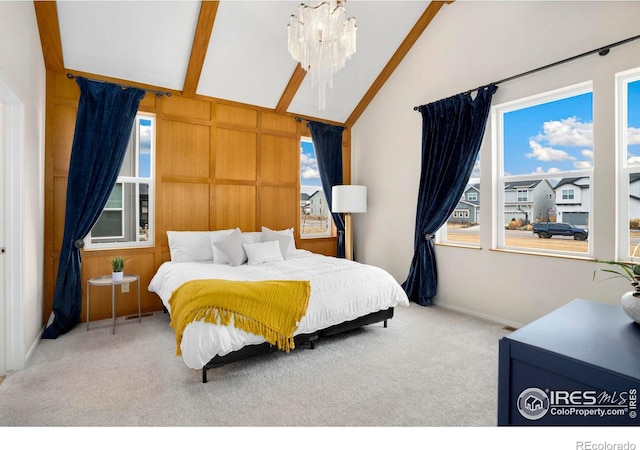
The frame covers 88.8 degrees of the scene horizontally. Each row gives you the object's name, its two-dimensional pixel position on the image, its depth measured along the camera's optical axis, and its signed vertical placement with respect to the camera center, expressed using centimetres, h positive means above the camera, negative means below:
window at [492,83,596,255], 305 +56
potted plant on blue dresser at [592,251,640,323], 130 -33
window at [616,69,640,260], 272 +50
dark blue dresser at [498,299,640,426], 96 -49
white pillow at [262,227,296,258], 406 -24
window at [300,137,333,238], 518 +37
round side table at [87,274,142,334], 320 -61
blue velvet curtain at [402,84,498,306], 369 +66
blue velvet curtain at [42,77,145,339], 333 +53
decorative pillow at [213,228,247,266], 359 -31
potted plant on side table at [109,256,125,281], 334 -51
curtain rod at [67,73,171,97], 346 +152
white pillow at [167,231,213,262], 376 -31
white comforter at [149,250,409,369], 219 -64
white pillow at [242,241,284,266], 364 -37
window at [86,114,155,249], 386 +27
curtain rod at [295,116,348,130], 495 +154
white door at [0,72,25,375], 245 -13
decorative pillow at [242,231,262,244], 399 -21
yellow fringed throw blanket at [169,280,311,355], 225 -63
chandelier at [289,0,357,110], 261 +151
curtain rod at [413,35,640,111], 266 +147
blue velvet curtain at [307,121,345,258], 511 +101
